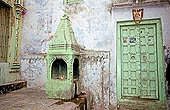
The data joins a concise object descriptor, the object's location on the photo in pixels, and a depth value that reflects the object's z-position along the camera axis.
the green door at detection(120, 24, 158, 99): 4.32
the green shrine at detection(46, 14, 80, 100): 3.82
